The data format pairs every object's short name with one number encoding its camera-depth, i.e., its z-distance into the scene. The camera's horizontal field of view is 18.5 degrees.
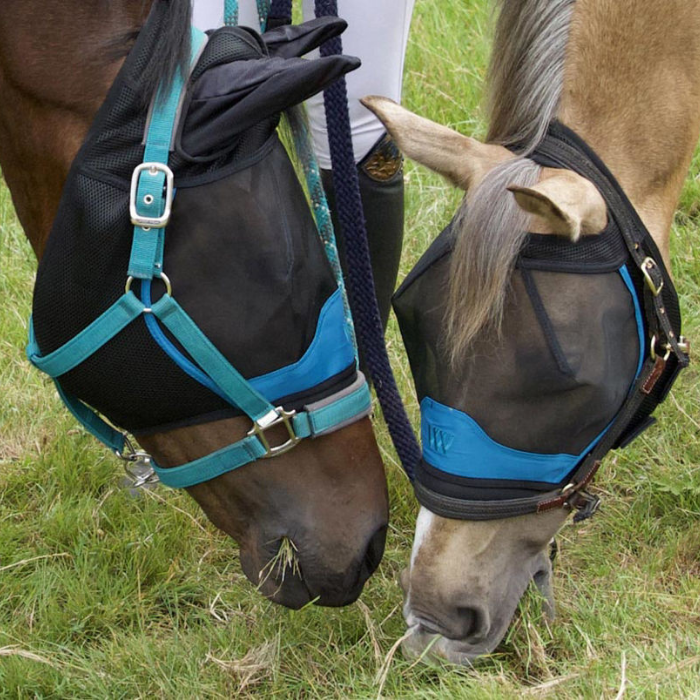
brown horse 1.96
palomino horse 2.05
